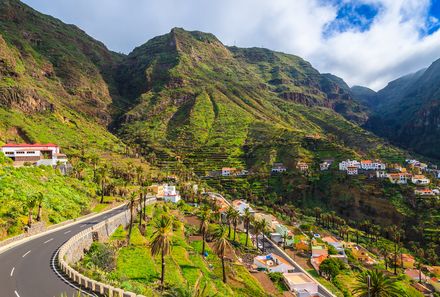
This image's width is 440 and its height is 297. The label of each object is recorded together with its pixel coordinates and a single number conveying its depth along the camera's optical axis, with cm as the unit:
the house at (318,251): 8442
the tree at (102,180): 8400
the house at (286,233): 9402
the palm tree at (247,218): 8223
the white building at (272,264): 6638
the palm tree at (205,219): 6026
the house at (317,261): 7791
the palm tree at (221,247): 5028
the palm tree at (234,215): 8006
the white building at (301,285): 5854
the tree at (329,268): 7194
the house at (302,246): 9025
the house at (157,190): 10600
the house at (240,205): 11374
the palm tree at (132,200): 5082
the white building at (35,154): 9575
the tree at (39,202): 4752
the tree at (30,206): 4453
